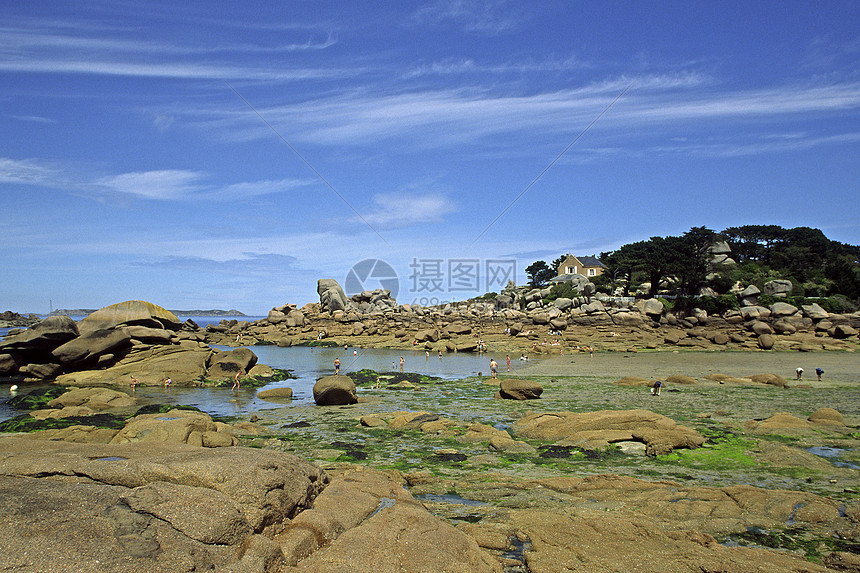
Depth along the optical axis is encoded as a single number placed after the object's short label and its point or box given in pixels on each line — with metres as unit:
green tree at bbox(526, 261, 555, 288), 128.62
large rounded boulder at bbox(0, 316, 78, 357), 35.38
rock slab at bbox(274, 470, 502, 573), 7.04
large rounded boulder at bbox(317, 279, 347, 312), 93.81
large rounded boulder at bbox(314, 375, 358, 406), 25.97
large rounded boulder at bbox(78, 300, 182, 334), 39.75
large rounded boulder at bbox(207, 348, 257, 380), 36.56
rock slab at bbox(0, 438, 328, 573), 5.64
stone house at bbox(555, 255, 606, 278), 113.50
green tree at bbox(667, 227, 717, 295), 70.31
